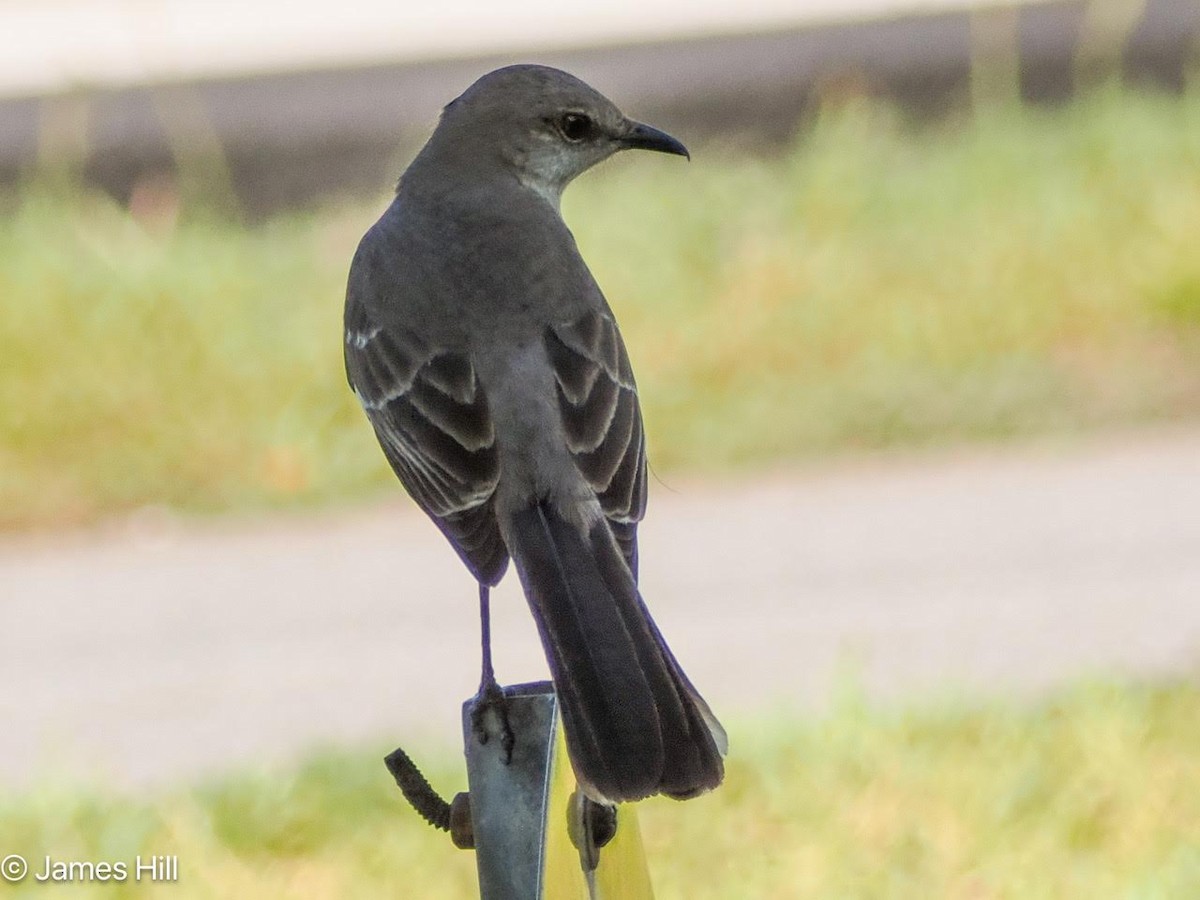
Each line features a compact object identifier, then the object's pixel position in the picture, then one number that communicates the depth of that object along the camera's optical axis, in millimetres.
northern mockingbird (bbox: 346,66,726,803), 5877
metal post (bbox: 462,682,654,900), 5469
